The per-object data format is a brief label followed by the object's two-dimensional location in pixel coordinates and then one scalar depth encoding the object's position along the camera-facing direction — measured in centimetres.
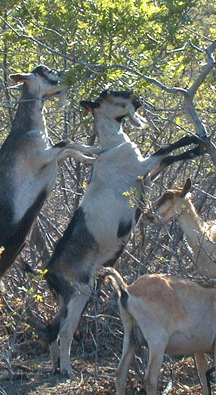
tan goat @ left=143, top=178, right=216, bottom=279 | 1397
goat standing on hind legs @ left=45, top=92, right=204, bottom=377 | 1489
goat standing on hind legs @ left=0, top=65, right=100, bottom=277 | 1562
